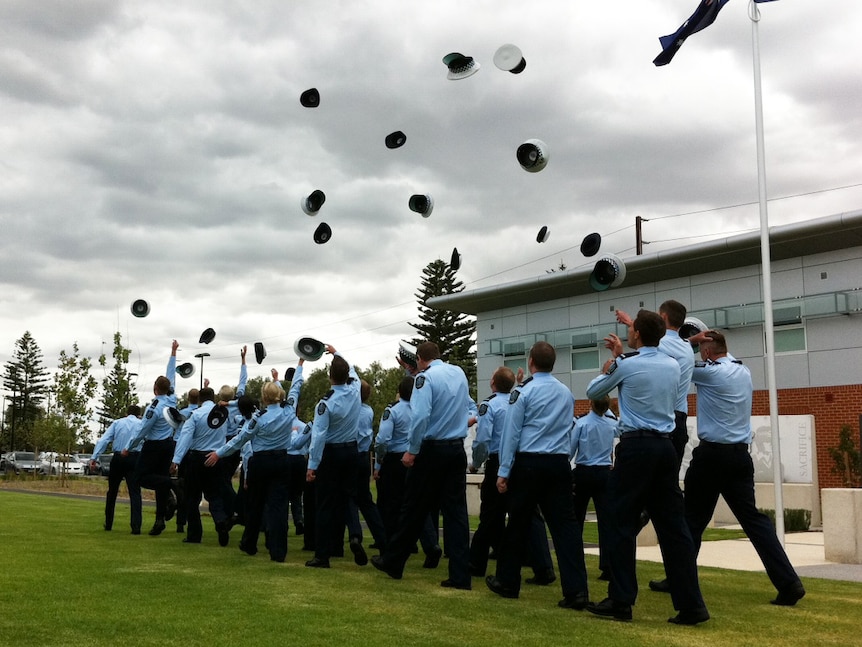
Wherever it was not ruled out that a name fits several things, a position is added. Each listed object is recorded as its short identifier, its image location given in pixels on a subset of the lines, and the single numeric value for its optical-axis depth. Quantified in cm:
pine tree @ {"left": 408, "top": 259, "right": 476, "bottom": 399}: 6800
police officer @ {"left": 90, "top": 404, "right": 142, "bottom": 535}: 1270
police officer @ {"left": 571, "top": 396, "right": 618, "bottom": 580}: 860
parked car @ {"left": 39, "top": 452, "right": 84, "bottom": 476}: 5534
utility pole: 3894
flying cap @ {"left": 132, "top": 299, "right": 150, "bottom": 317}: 1484
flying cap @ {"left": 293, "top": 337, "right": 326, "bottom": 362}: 1109
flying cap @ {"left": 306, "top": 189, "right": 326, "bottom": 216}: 1304
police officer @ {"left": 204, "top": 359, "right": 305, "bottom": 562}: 951
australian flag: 1313
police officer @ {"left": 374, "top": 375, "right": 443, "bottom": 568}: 1001
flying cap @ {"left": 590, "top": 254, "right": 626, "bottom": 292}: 1075
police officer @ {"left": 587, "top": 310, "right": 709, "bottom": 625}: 628
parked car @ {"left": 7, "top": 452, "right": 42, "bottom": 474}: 5250
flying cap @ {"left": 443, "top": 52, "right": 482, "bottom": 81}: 1127
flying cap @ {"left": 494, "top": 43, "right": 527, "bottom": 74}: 1128
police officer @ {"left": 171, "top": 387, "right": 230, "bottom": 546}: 1139
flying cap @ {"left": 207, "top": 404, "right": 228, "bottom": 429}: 1146
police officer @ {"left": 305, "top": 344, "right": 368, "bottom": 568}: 888
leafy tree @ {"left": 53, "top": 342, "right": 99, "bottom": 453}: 3538
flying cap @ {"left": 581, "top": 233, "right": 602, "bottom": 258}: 1204
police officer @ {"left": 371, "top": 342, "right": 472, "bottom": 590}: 773
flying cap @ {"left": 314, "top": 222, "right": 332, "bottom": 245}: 1344
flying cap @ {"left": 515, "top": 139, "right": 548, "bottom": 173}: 1084
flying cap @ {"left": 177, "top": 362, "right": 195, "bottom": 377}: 1370
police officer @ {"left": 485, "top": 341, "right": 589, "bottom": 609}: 695
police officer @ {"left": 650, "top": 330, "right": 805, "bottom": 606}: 703
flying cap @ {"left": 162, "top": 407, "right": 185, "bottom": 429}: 1198
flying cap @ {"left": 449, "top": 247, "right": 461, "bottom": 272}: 1293
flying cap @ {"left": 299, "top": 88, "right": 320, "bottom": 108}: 1292
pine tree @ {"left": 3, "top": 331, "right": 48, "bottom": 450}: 10390
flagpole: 1156
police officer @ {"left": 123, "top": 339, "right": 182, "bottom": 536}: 1209
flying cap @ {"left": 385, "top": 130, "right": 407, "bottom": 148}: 1288
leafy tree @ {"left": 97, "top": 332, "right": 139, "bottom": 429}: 3481
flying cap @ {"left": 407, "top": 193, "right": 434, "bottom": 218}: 1291
